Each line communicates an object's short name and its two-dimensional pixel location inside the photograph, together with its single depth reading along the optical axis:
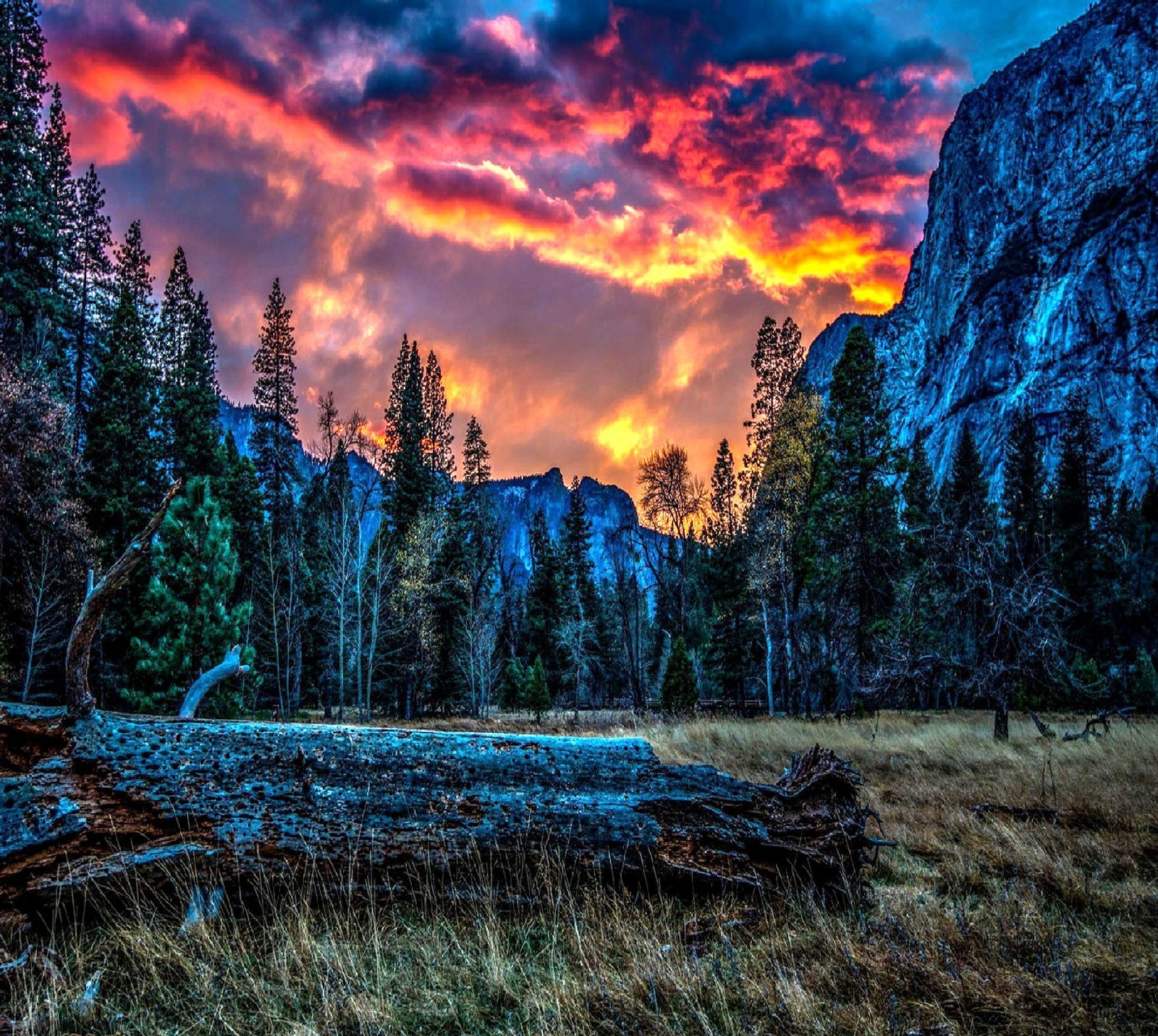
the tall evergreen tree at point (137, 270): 31.48
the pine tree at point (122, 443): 22.75
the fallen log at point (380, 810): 3.79
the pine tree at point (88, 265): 26.86
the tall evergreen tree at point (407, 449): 34.72
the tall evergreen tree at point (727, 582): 31.11
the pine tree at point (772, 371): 24.72
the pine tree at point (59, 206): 22.00
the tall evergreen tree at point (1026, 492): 35.81
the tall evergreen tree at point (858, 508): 19.89
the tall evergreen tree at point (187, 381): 27.39
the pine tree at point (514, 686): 32.66
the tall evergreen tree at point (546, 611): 38.66
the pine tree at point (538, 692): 27.83
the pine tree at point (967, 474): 36.53
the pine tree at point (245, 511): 27.88
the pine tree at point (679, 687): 23.33
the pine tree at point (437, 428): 40.41
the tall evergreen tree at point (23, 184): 20.34
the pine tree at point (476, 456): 40.97
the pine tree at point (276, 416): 30.55
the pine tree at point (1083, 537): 32.78
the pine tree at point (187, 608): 15.23
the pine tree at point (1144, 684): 22.06
